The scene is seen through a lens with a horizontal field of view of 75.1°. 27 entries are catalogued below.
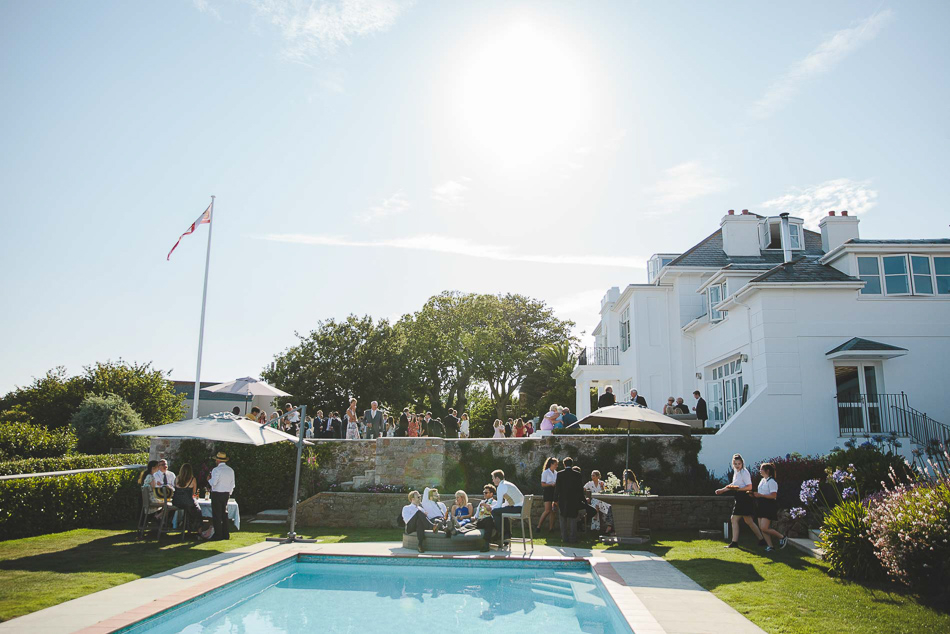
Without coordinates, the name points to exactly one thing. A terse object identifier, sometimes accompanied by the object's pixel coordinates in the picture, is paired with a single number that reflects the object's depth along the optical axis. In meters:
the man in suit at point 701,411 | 19.10
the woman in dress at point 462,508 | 13.20
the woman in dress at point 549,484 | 14.75
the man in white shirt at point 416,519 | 11.98
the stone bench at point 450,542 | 11.98
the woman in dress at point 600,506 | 14.40
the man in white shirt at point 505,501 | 12.76
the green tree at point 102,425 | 26.84
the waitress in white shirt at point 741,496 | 12.05
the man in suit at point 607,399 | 20.27
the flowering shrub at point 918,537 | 7.32
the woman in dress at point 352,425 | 19.97
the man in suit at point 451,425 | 20.41
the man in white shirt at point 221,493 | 12.68
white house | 17.56
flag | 23.65
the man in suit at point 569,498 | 13.27
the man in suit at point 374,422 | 20.02
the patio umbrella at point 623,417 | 13.44
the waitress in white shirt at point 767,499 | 12.01
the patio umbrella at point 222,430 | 11.97
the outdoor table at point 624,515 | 13.53
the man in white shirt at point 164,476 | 13.23
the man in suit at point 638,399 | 18.14
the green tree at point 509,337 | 44.00
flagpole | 22.45
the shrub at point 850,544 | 8.66
